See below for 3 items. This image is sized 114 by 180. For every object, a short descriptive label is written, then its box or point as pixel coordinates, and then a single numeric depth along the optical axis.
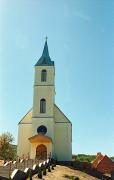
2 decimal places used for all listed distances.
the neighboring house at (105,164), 54.03
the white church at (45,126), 43.00
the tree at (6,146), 54.94
